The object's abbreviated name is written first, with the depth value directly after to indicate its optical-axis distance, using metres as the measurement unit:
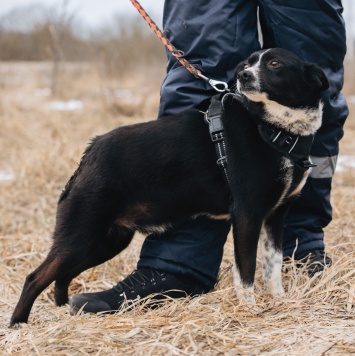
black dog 2.33
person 2.56
